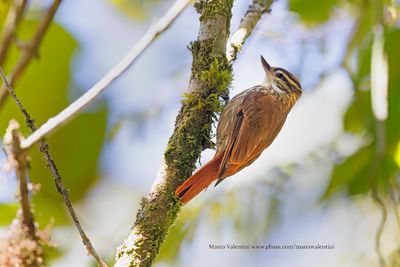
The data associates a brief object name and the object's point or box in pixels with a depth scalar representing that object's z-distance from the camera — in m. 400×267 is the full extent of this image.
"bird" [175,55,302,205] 7.67
